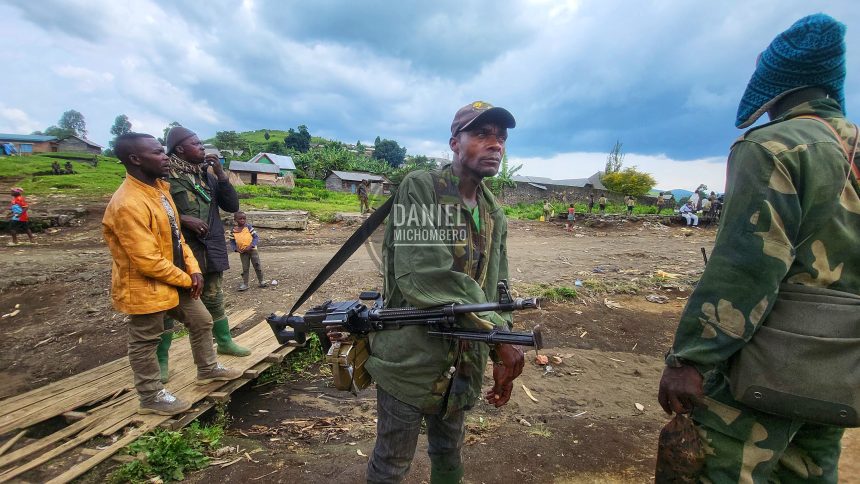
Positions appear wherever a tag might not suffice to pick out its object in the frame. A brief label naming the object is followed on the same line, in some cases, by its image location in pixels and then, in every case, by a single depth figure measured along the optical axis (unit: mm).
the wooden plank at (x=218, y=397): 3617
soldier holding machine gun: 1828
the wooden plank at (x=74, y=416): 3311
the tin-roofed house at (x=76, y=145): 62734
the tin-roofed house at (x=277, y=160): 61269
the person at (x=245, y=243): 7492
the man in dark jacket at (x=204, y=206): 3809
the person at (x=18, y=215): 11375
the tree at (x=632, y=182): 38812
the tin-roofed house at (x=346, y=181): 50469
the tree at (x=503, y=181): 33594
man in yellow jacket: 3000
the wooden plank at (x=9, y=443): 2911
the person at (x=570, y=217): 19125
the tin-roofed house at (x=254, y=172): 47188
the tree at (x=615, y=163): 51844
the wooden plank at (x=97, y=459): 2534
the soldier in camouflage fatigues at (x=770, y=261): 1413
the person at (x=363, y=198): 21986
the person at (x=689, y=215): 18795
